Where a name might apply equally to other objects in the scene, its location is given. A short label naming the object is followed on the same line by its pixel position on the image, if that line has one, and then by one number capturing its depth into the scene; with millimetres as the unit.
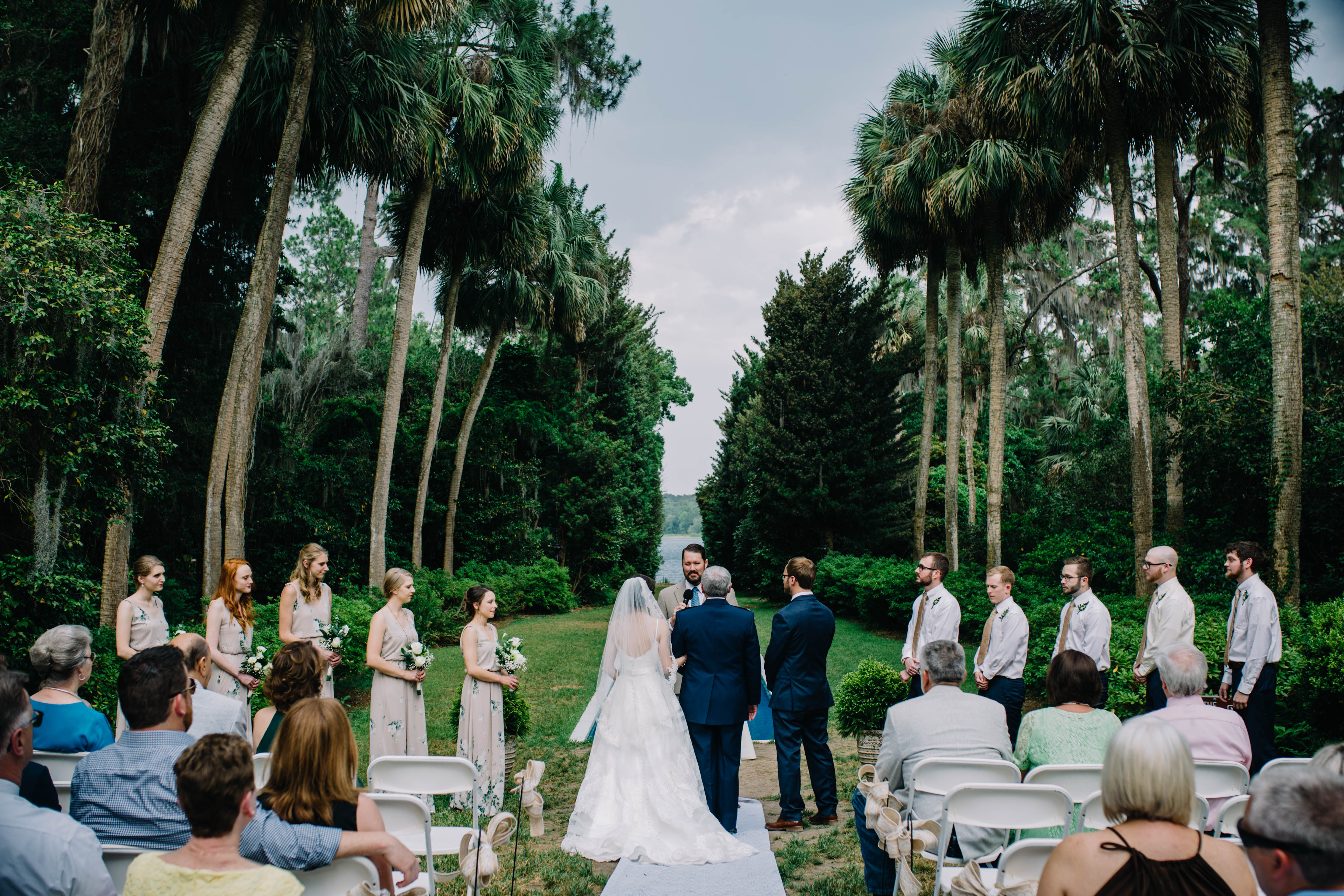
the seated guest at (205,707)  4070
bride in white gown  5406
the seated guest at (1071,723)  4148
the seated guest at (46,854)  2471
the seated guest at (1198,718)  4238
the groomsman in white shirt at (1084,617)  6289
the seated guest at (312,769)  2863
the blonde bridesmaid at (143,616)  6008
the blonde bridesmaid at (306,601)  6695
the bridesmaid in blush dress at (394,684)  6219
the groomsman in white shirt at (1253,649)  5930
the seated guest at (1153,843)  2270
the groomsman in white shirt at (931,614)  6652
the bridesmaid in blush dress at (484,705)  6340
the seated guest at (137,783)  3021
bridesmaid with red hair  6332
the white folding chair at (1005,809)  3623
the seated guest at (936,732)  4254
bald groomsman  6059
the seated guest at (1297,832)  1781
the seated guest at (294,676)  3869
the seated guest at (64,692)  3795
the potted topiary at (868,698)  7227
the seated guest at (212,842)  2277
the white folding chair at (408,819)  3414
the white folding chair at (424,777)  3977
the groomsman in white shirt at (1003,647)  6434
